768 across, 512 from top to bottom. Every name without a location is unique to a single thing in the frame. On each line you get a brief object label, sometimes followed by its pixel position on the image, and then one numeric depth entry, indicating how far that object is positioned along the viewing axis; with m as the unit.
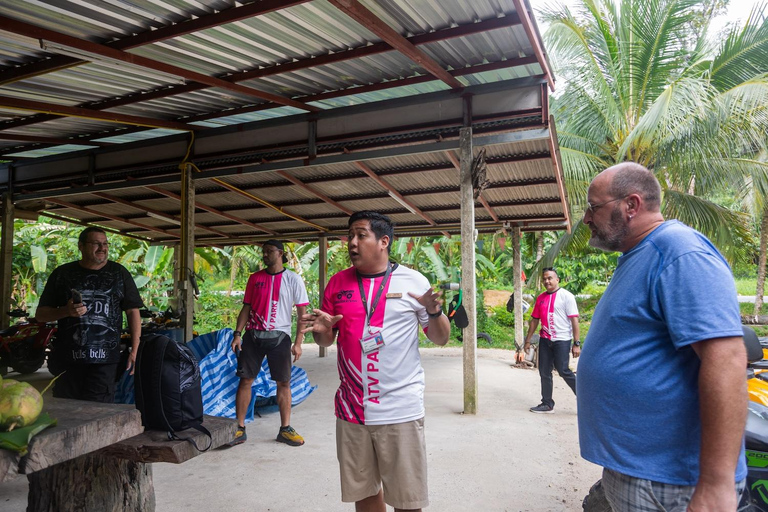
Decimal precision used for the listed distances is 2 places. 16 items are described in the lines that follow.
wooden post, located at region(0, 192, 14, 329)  8.24
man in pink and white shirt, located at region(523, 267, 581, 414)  6.47
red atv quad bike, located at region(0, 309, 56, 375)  8.73
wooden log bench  1.88
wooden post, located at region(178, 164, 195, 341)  6.70
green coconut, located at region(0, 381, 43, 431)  1.74
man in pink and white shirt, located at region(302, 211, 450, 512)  2.58
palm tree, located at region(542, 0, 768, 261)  9.29
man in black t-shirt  3.83
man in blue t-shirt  1.46
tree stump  2.59
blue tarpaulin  5.65
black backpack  2.54
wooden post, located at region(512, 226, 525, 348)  10.72
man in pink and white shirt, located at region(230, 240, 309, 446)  5.02
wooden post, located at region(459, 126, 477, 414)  5.95
